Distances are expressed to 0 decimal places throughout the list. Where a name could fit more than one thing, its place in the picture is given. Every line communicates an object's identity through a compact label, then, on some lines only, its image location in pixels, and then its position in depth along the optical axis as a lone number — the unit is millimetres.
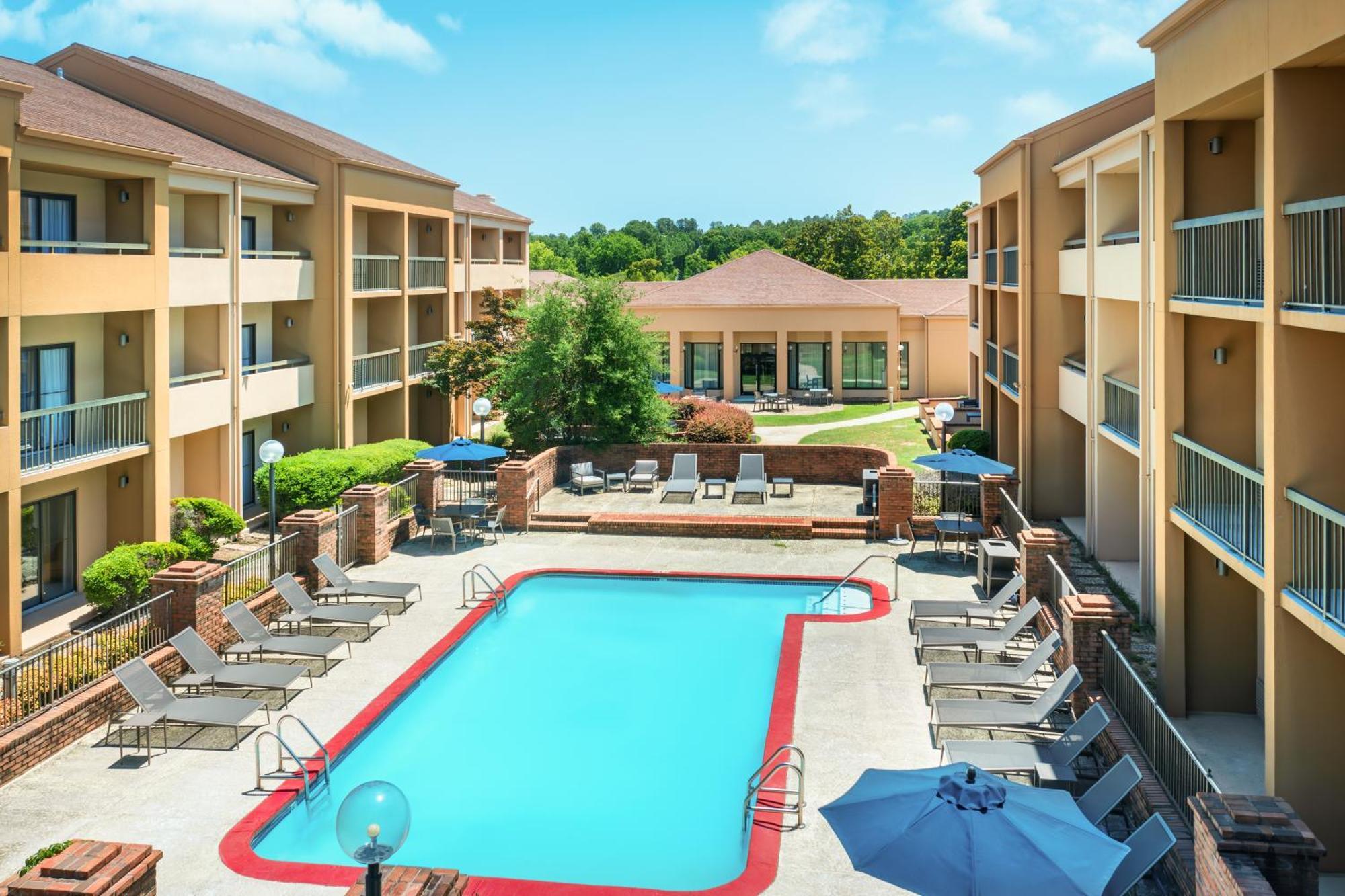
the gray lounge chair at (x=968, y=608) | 18952
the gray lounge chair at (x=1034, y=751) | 12758
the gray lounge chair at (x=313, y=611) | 18891
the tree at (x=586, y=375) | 32250
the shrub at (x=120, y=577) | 18531
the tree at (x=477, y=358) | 35219
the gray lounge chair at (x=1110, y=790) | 11156
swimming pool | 12164
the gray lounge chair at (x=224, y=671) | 15742
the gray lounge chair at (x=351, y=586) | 20312
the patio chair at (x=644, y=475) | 30828
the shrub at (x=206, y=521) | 22906
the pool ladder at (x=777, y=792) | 12398
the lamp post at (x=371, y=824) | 6508
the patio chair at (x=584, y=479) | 30453
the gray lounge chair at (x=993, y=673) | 15617
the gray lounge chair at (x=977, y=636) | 17312
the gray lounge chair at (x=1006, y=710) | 14148
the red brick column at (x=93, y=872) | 8164
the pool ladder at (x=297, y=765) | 13031
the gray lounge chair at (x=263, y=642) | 17141
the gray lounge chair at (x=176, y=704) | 14367
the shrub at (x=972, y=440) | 32875
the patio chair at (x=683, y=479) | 29625
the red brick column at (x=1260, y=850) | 8469
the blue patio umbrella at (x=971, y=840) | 8531
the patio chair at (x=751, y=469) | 30547
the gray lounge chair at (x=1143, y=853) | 9820
